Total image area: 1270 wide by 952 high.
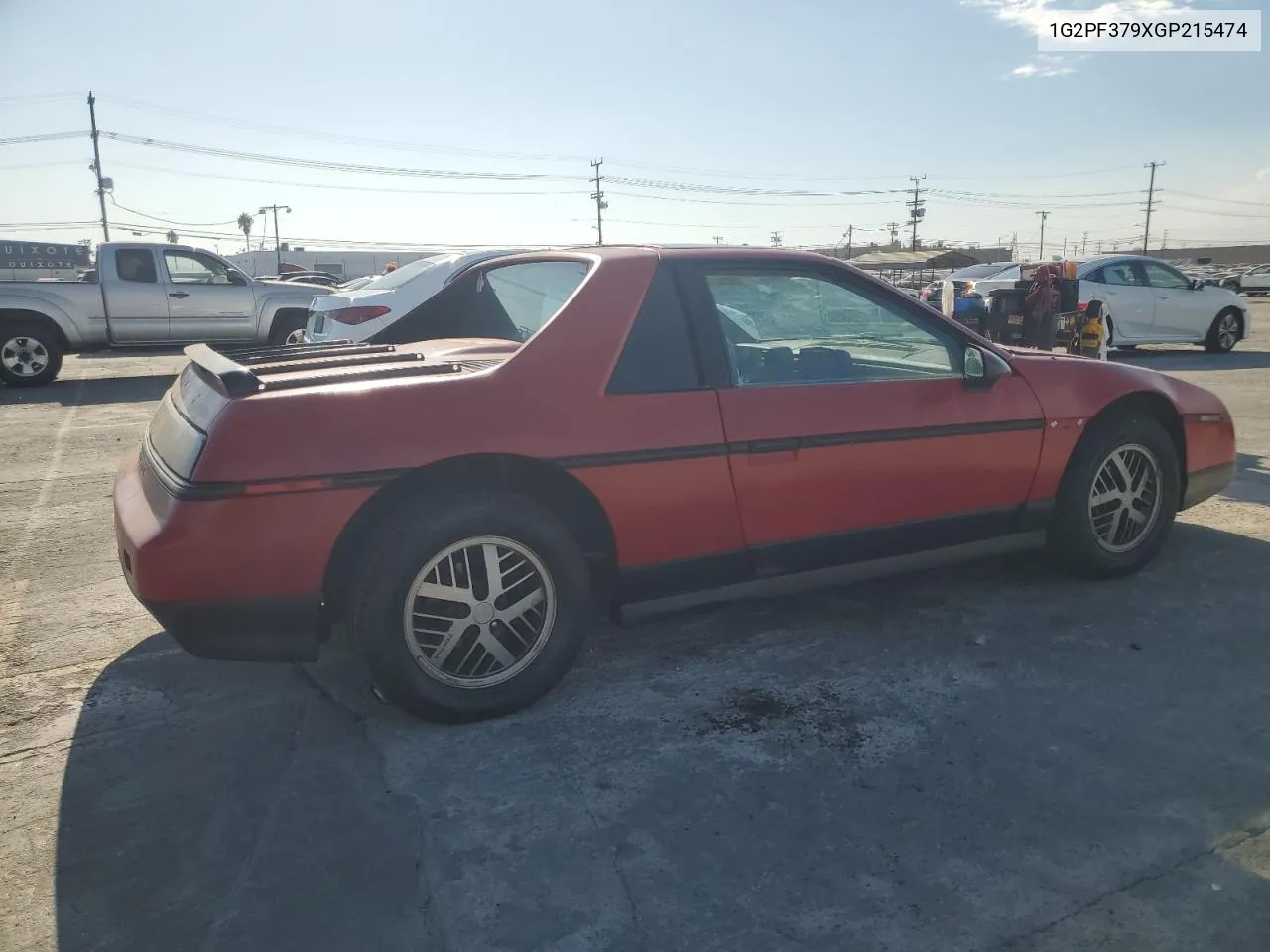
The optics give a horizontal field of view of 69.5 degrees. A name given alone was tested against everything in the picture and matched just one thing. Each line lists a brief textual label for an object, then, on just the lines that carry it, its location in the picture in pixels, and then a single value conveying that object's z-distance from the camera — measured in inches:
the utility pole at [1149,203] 3882.9
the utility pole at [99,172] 2269.9
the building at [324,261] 2576.3
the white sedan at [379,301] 348.2
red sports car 107.5
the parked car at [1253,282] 1615.4
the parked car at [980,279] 552.7
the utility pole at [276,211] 3145.9
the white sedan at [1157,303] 530.0
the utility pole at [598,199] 3196.4
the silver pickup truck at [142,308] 459.8
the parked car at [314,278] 1136.8
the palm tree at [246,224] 4138.8
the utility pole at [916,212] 3257.9
